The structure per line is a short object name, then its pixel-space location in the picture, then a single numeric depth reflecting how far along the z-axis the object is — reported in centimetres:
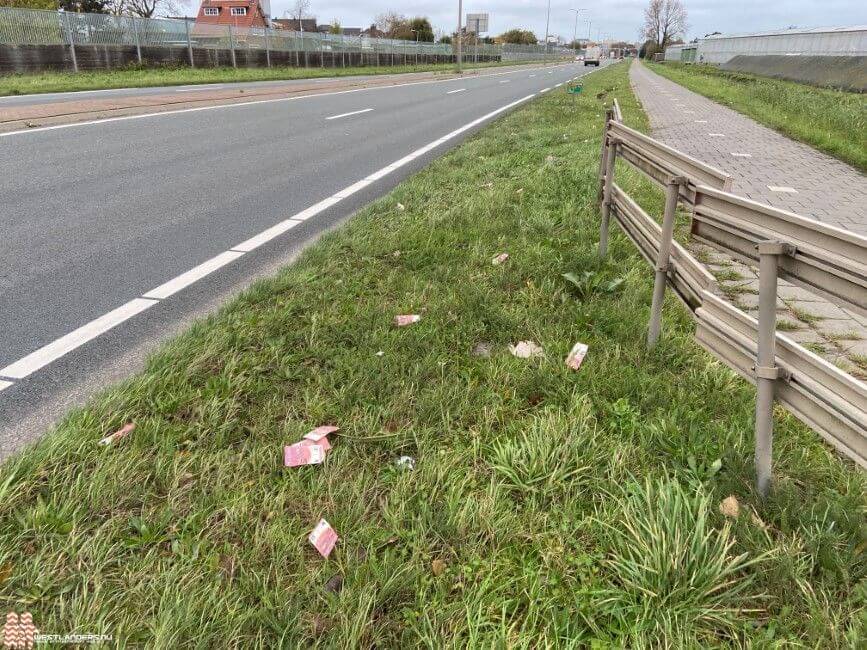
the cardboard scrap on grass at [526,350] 315
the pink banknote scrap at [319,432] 240
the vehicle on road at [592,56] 7336
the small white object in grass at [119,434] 231
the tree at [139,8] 5969
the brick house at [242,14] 8294
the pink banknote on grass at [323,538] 191
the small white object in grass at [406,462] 229
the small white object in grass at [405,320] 343
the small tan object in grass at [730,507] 203
